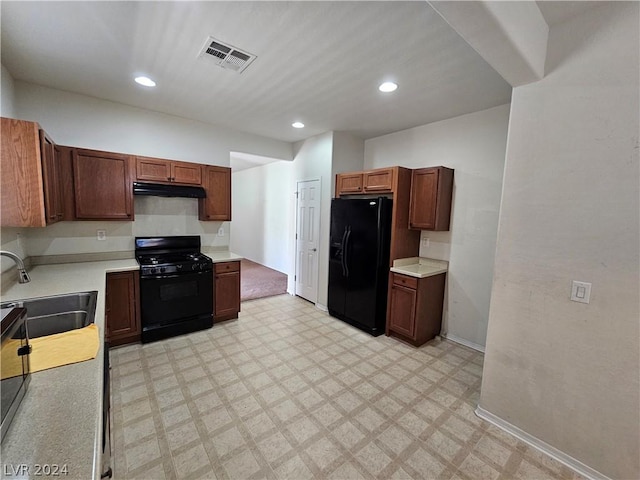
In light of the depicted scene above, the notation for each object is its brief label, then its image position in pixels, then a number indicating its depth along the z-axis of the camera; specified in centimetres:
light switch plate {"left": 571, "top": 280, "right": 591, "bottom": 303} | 165
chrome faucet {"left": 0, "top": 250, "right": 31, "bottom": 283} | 157
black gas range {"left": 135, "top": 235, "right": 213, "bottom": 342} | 301
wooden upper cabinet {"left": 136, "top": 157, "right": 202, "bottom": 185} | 320
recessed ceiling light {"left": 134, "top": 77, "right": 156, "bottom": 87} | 254
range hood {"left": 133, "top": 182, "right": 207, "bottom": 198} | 313
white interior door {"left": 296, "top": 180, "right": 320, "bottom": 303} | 437
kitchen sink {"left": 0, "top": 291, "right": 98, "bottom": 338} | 167
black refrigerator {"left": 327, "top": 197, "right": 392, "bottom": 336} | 336
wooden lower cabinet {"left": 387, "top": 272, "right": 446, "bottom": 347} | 313
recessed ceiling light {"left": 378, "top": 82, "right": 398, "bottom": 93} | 247
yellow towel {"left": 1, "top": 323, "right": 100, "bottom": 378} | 112
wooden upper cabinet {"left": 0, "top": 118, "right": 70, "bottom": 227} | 195
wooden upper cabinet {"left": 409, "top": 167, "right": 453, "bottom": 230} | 320
